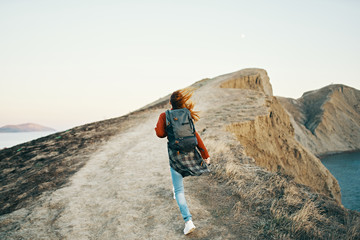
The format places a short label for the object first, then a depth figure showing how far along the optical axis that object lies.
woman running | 2.92
